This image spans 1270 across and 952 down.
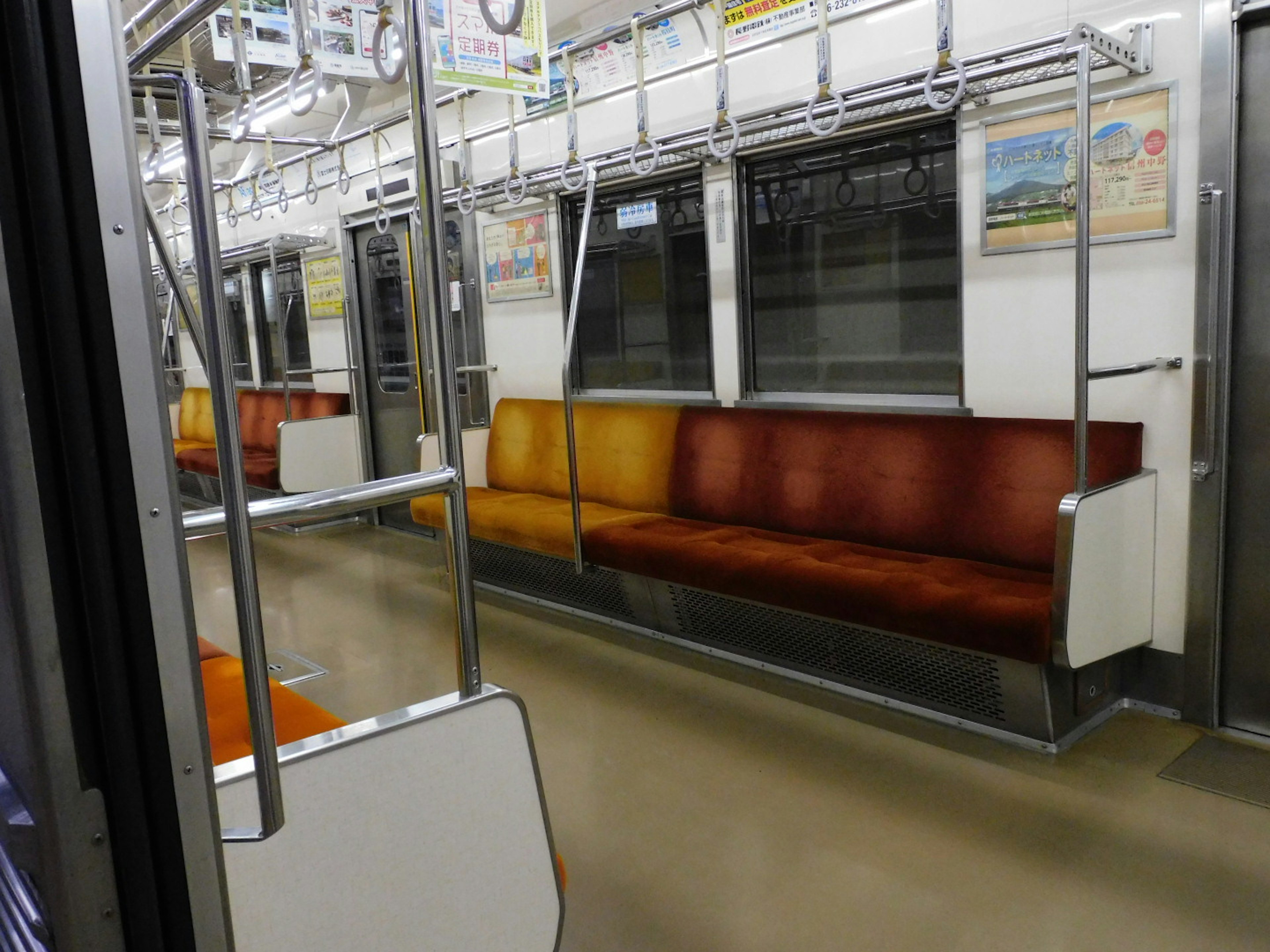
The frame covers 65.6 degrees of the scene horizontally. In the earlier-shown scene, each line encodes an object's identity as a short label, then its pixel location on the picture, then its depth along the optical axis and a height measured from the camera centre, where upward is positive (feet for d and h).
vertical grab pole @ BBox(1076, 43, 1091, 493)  8.38 +0.52
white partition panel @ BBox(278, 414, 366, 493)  22.04 -2.25
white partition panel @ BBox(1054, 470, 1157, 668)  9.01 -2.53
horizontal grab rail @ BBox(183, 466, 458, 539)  3.87 -0.62
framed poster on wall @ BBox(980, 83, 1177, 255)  9.70 +1.42
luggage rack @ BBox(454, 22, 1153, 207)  9.18 +2.43
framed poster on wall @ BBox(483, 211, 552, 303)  17.25 +1.49
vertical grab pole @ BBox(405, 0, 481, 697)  4.44 +0.12
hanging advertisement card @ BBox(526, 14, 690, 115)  14.23 +4.13
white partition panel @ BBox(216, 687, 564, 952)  4.13 -2.18
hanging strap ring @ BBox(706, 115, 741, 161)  11.42 +2.22
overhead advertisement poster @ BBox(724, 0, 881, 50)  12.05 +3.84
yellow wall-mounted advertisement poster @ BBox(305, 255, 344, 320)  23.41 +1.61
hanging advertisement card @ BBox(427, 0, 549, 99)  9.75 +2.97
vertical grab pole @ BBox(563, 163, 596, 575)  12.22 -0.14
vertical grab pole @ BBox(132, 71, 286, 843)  2.94 -0.29
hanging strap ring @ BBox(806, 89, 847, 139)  10.27 +2.17
